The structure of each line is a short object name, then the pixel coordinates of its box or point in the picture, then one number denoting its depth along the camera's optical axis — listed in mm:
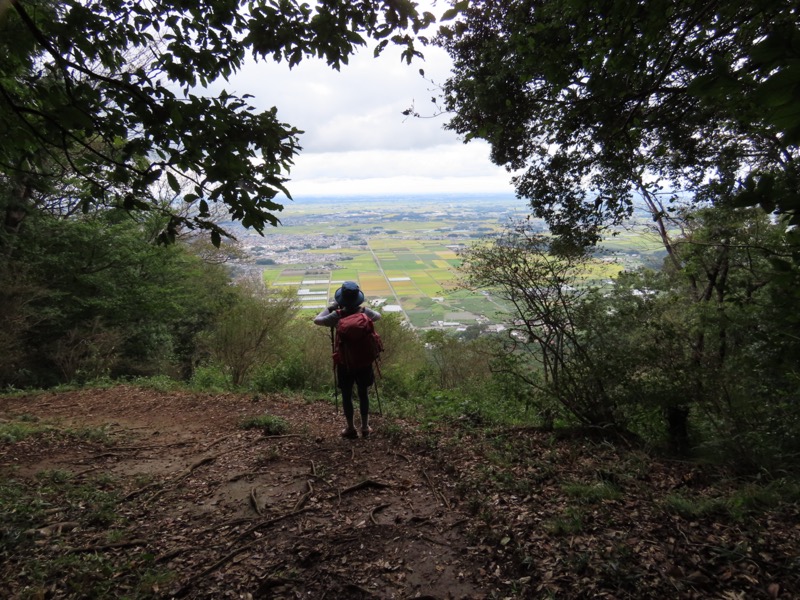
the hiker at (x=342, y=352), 4645
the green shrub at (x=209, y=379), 10562
